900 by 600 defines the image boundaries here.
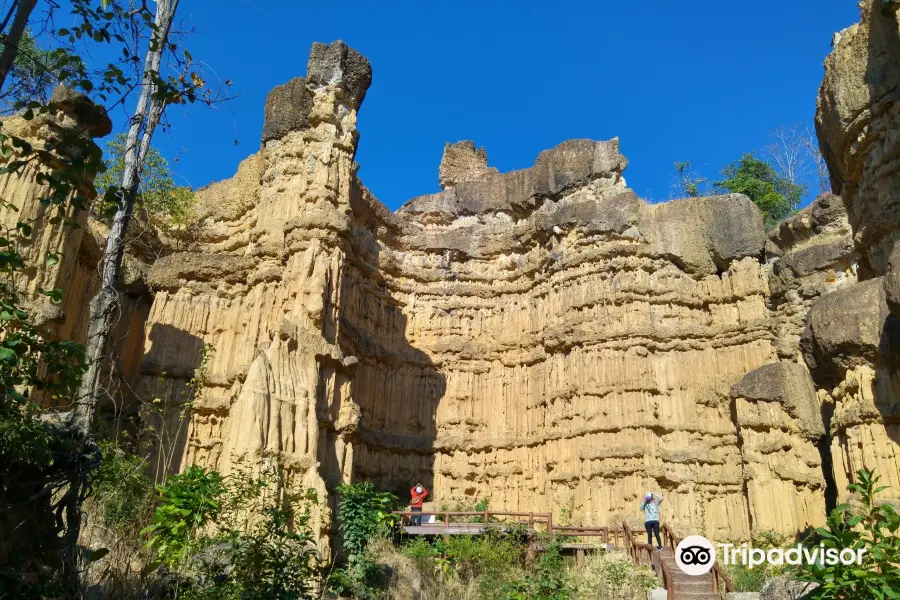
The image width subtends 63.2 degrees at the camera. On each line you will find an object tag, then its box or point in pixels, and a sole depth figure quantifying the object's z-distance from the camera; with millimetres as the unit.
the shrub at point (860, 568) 5727
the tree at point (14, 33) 5820
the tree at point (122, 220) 7656
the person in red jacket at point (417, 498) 21422
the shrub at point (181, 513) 11289
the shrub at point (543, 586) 13623
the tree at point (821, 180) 39344
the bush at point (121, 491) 10723
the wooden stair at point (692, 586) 13281
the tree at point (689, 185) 41438
